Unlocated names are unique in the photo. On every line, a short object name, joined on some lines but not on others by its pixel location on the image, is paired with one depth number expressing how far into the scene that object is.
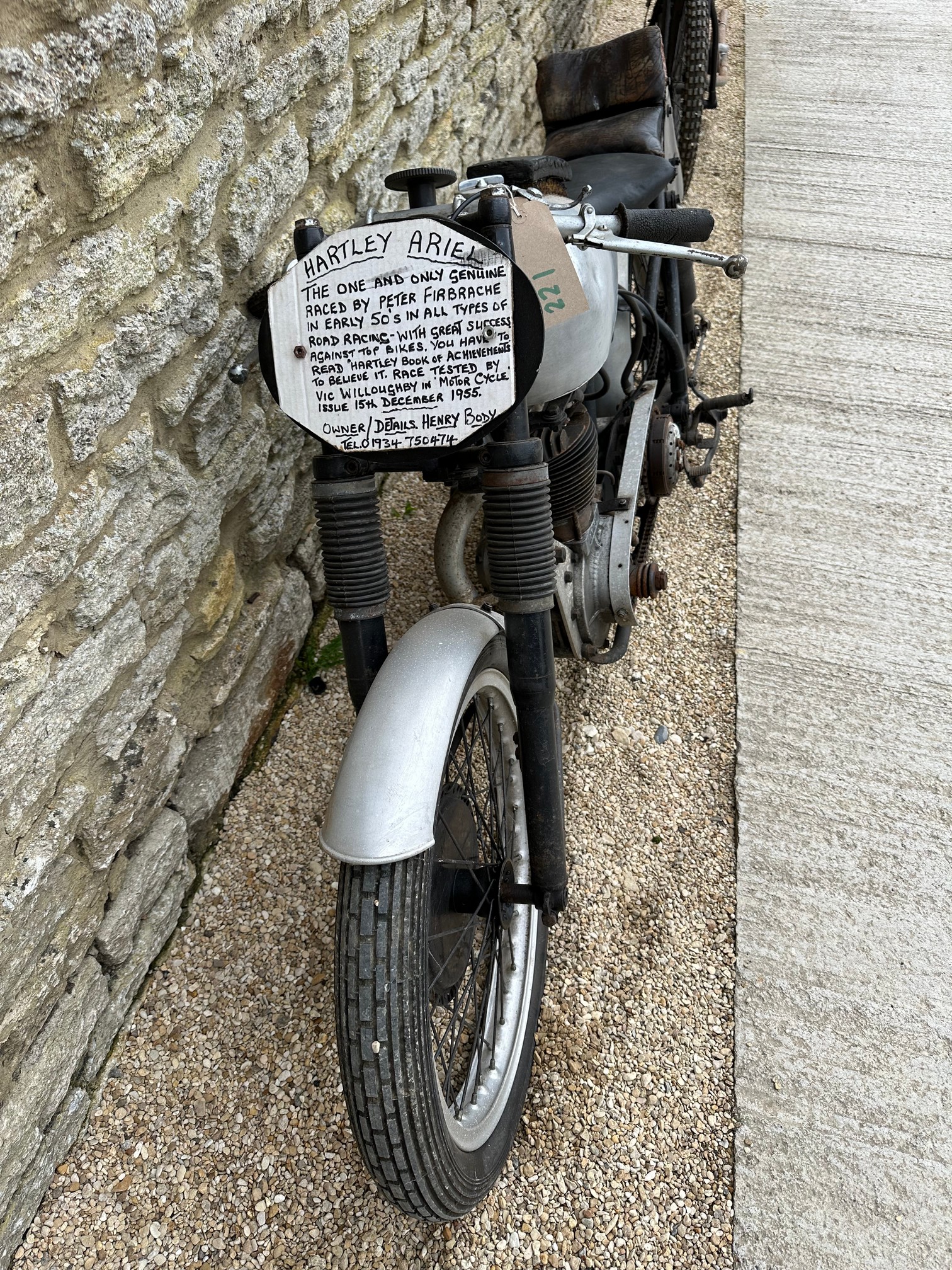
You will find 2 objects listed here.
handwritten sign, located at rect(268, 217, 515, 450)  1.37
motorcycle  1.38
